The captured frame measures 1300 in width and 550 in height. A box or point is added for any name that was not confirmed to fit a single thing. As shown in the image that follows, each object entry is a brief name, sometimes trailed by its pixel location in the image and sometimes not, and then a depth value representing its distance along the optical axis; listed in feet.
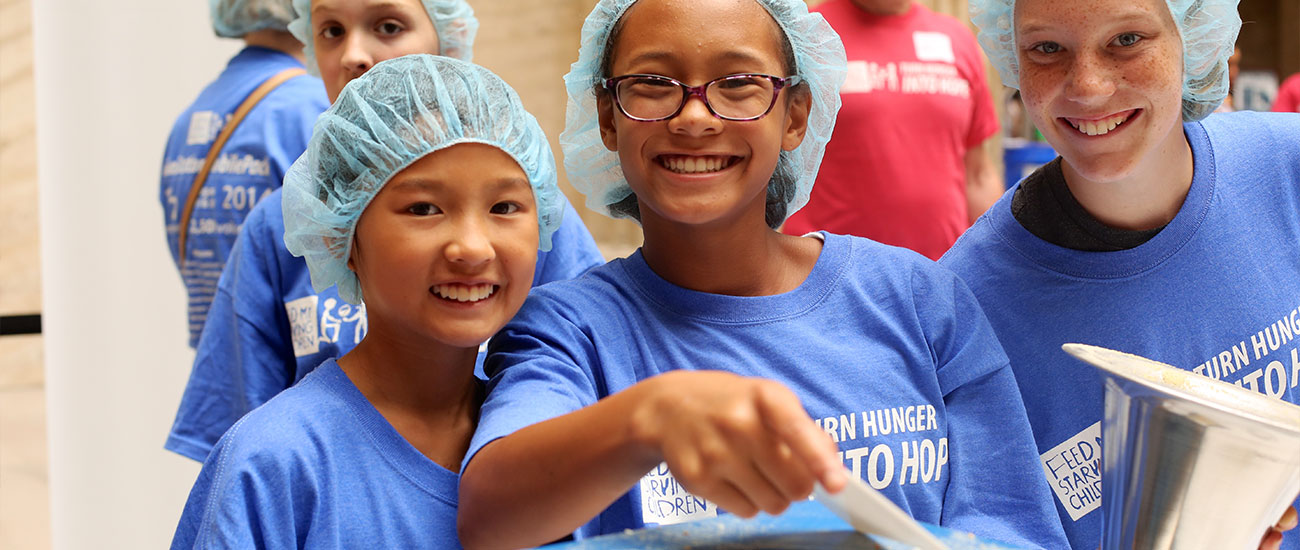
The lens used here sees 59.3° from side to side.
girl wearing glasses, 4.74
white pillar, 12.41
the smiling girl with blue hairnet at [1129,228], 5.57
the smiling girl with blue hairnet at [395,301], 4.40
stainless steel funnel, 3.90
